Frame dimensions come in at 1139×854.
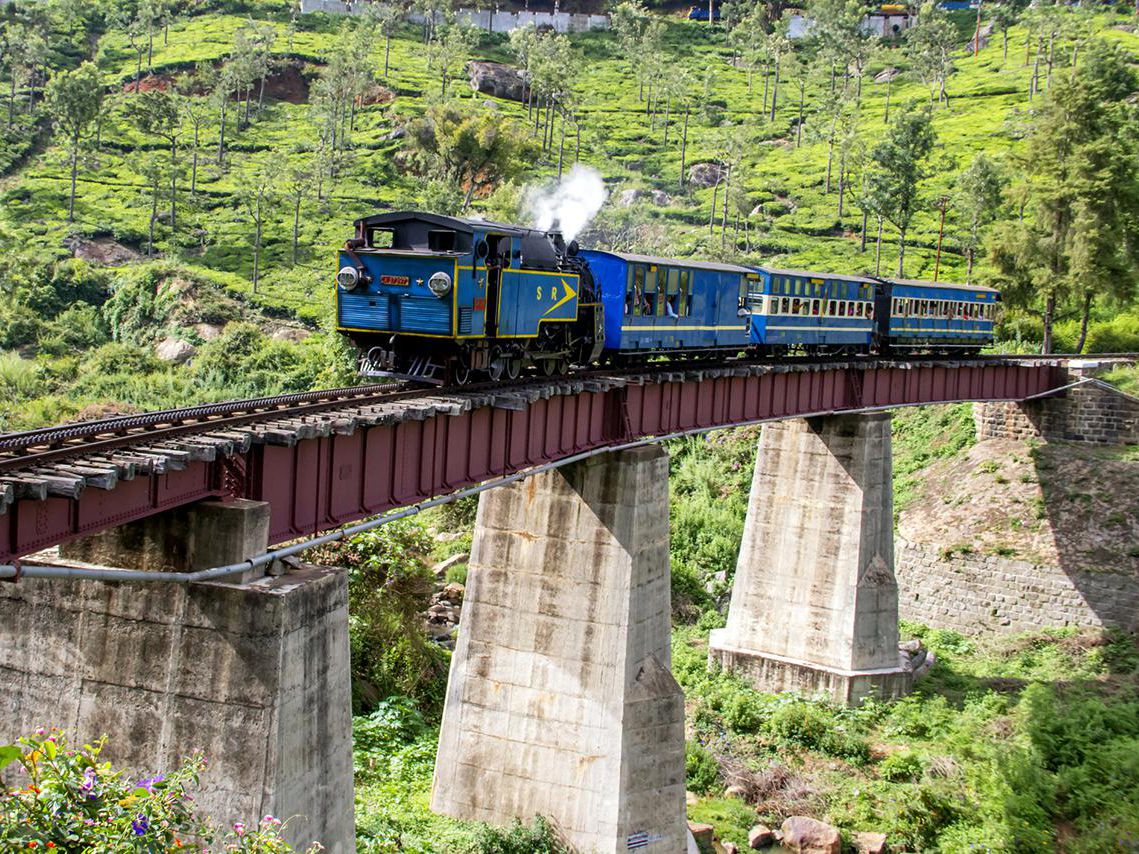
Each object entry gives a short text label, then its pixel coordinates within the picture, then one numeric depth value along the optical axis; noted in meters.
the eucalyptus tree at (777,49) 117.00
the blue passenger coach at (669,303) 26.89
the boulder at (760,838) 27.81
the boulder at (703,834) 27.42
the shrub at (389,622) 30.50
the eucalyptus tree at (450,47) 107.88
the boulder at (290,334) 61.66
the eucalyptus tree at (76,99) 81.50
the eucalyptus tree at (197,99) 93.73
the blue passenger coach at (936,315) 40.91
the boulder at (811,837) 27.92
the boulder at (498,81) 111.25
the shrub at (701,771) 30.42
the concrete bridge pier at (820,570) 35.81
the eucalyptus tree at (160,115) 89.25
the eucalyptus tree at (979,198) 71.88
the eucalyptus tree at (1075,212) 53.66
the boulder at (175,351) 59.25
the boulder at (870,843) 28.12
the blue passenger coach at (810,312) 34.03
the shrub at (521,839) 23.48
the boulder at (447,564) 39.91
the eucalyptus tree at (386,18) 120.12
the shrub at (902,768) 31.13
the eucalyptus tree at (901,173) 69.69
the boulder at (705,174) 98.31
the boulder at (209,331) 61.00
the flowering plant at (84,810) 9.74
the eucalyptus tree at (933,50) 115.12
